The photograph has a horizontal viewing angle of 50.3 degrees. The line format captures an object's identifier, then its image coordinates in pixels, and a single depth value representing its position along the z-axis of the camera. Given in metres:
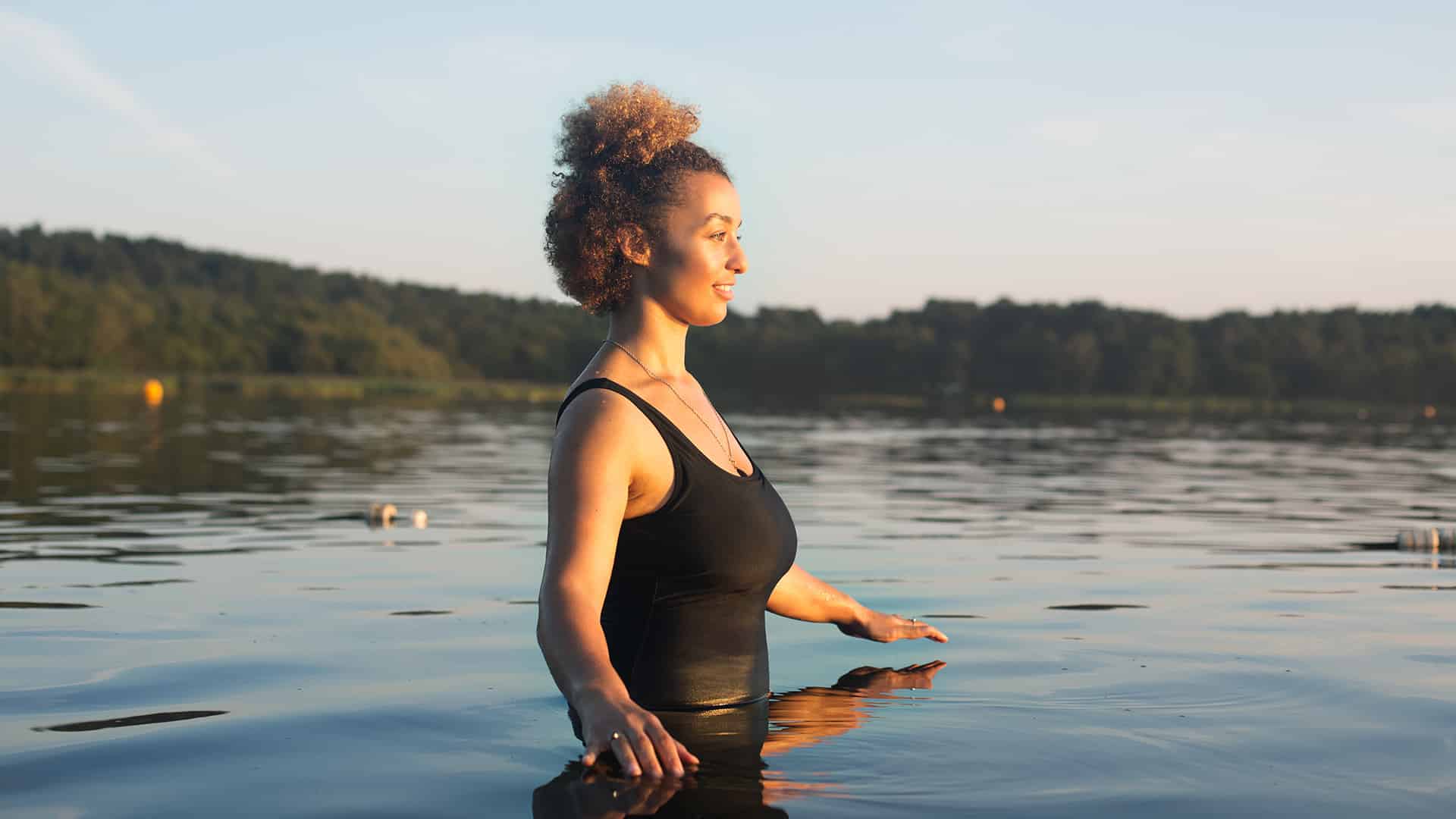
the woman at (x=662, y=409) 4.43
